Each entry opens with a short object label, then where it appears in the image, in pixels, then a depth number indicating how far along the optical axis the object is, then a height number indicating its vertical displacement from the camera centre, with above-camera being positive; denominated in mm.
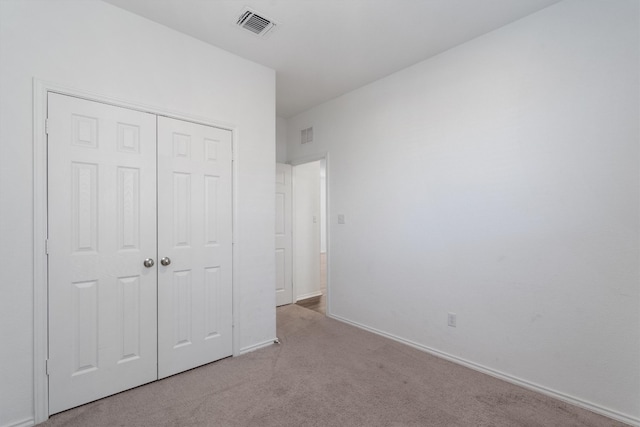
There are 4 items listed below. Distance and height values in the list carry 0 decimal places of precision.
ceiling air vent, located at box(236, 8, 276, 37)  2201 +1519
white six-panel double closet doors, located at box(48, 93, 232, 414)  1932 -235
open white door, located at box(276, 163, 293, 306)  4285 -304
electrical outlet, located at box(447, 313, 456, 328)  2643 -957
